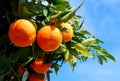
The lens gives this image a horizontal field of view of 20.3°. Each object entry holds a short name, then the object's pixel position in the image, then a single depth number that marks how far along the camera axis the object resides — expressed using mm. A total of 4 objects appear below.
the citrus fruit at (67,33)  1069
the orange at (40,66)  1106
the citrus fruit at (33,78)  1166
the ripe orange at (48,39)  984
